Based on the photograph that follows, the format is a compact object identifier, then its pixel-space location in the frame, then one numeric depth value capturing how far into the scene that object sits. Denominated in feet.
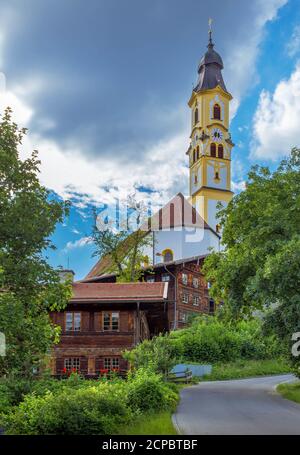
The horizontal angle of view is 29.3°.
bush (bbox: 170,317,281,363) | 145.28
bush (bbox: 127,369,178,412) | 58.08
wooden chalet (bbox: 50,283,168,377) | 109.70
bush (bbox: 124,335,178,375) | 83.69
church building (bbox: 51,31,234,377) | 111.04
